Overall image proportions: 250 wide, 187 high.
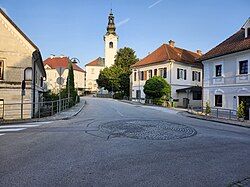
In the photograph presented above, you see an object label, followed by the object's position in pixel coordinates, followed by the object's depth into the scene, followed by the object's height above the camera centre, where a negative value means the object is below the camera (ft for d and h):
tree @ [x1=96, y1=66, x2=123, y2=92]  204.51 +11.92
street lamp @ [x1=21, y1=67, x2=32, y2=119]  60.78 +4.23
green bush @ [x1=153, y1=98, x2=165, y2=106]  121.76 -3.41
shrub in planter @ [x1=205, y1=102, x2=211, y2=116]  74.46 -4.51
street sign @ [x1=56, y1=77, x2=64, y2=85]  64.69 +3.07
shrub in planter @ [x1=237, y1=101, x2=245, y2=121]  62.49 -4.37
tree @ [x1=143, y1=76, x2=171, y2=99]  119.14 +3.02
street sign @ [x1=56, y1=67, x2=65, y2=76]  62.39 +5.36
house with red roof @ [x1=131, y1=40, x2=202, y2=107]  137.18 +12.36
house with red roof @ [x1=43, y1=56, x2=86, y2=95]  307.70 +26.64
